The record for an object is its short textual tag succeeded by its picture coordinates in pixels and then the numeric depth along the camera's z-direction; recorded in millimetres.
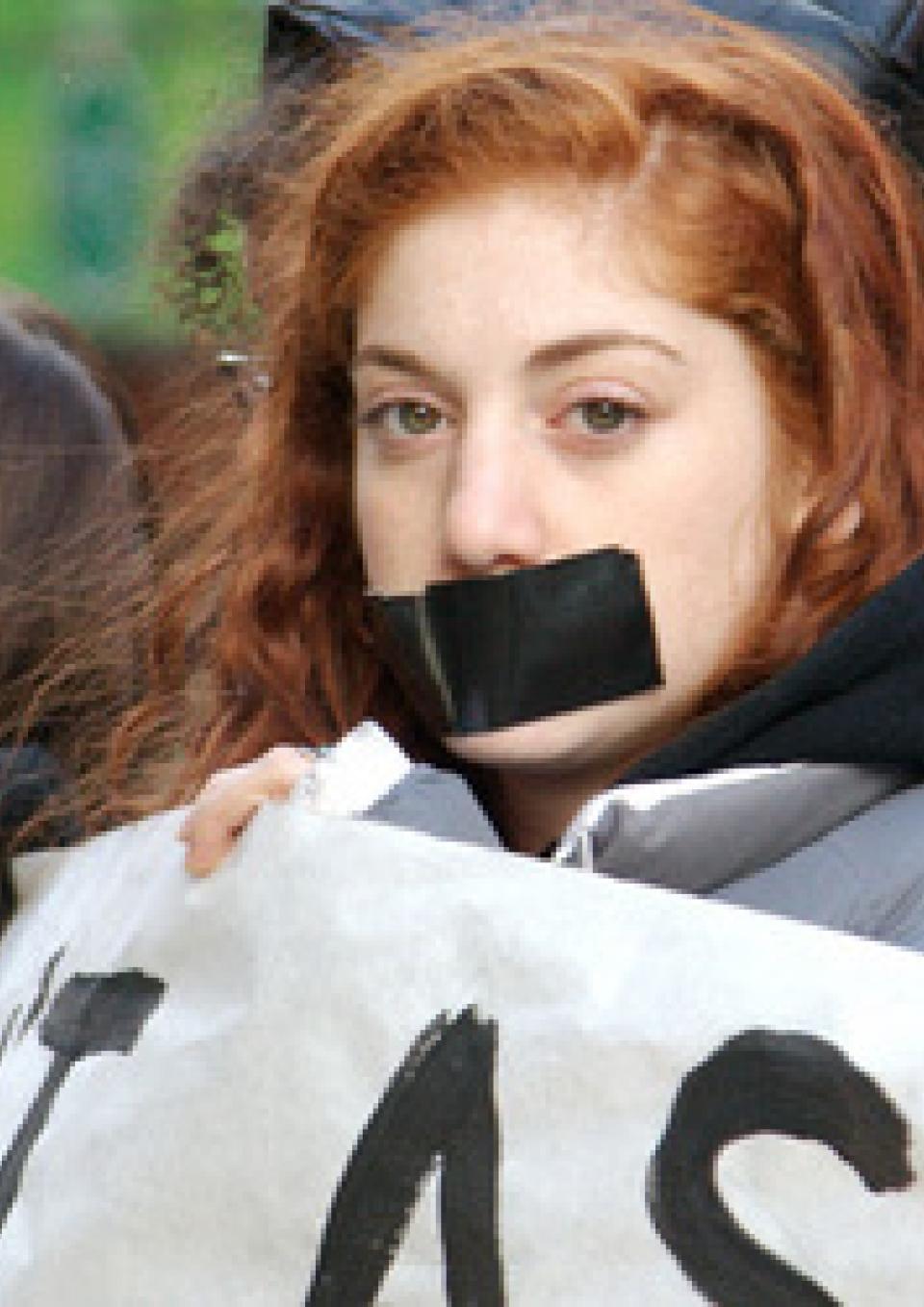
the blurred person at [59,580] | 4494
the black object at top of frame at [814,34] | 4357
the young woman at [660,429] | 4105
